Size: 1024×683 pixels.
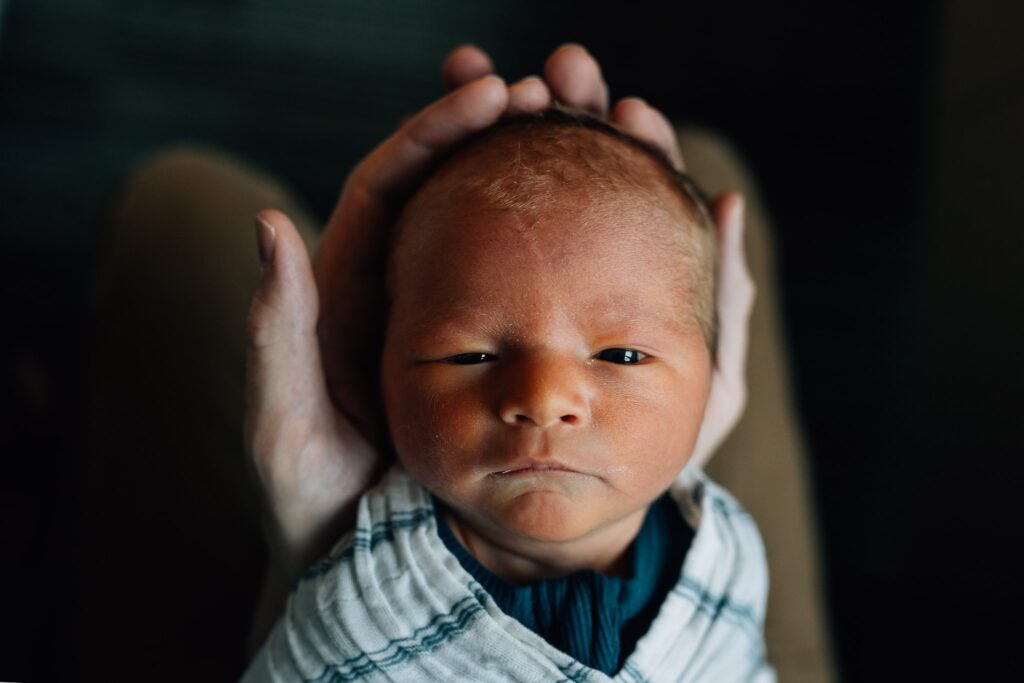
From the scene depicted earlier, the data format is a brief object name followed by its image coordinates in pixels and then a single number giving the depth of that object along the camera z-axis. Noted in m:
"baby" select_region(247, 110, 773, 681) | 0.33
